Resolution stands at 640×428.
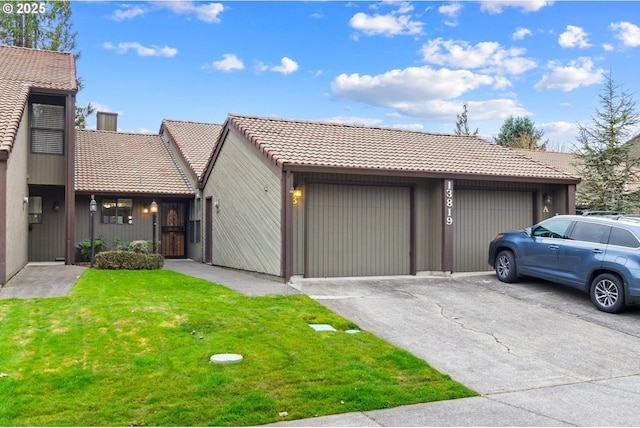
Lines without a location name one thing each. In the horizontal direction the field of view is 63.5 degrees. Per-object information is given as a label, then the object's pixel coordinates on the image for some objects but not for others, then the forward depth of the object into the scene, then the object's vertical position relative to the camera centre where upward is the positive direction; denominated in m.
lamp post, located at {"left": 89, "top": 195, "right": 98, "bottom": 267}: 14.38 -0.49
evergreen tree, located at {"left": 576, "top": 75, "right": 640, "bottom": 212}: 16.75 +2.18
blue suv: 9.20 -0.76
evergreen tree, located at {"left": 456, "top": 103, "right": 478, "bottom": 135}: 41.00 +7.57
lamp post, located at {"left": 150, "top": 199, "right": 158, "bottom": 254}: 17.23 +0.01
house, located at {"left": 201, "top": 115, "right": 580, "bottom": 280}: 11.86 +0.46
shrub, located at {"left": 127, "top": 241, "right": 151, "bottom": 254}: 15.06 -0.91
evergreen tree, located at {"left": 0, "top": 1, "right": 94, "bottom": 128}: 27.05 +10.02
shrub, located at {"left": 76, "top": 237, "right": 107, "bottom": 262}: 16.72 -1.04
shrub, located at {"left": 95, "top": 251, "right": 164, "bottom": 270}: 13.56 -1.17
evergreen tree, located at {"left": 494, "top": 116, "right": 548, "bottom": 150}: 37.66 +6.20
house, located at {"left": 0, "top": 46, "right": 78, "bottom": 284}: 11.80 +1.80
